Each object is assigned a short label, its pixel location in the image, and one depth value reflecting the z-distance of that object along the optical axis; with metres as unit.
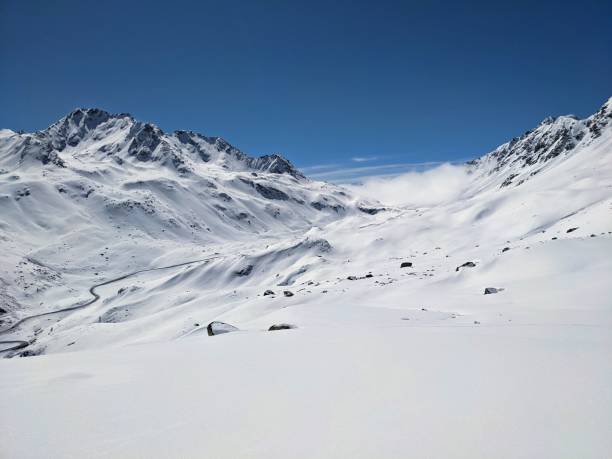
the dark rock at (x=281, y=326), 15.31
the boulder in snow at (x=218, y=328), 17.09
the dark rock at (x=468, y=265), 34.48
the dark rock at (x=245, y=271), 96.76
